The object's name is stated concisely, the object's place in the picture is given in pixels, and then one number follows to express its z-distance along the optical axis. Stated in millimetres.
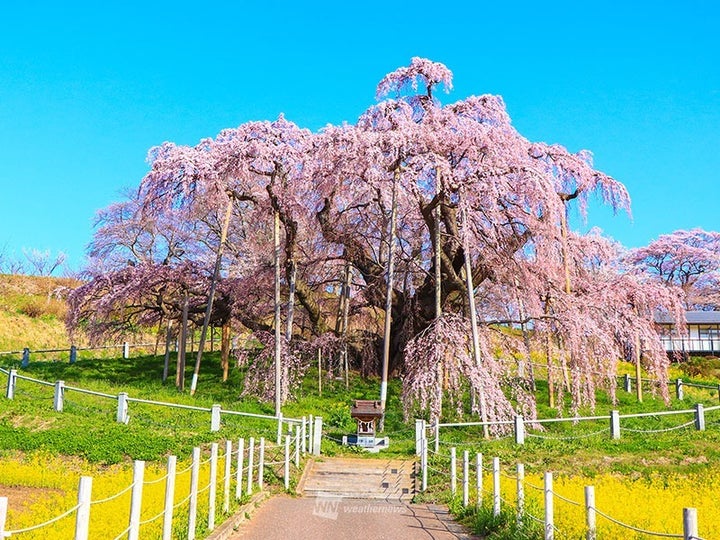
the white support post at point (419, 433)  18203
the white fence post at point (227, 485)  11312
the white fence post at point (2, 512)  4762
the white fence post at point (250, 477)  13250
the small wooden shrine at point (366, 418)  19984
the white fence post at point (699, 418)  22672
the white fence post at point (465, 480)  13102
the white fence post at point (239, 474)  12430
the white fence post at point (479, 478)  11938
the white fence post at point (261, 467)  14133
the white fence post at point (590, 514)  7855
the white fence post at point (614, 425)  21125
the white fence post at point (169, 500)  8078
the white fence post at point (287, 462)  15406
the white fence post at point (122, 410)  21062
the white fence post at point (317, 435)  19344
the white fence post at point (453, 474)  14491
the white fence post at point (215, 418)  20297
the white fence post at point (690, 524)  5641
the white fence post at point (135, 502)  7109
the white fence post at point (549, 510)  8570
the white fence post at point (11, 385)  24484
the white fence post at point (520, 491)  10041
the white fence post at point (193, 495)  9047
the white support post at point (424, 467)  16141
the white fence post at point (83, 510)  5902
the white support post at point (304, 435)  18420
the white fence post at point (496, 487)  10961
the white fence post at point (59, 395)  22484
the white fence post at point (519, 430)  19875
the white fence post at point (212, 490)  10016
